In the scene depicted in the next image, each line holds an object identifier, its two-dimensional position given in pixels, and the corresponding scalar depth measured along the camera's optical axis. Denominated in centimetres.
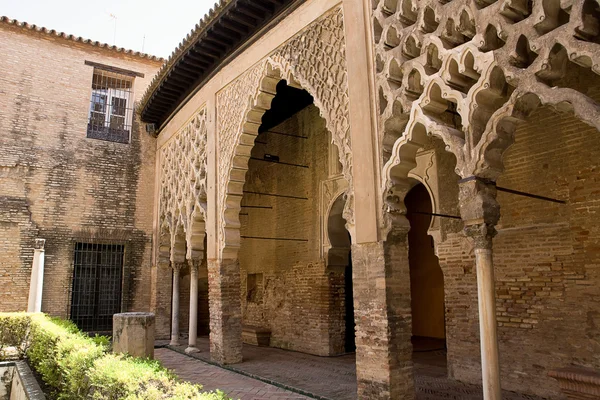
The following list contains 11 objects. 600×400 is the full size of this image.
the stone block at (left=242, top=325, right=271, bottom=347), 1284
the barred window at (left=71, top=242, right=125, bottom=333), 1384
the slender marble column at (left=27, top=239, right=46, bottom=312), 1246
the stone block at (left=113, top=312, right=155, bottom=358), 678
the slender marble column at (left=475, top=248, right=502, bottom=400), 479
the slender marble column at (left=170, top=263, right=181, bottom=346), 1301
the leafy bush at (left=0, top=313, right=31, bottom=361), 992
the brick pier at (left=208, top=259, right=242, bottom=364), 984
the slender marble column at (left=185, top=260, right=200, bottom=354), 1162
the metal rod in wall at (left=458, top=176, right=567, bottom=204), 506
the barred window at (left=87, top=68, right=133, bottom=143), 1489
